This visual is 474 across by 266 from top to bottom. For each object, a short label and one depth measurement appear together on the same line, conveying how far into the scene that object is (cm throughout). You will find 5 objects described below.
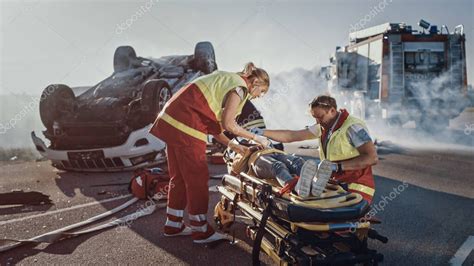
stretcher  240
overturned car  645
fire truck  1049
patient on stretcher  249
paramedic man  300
